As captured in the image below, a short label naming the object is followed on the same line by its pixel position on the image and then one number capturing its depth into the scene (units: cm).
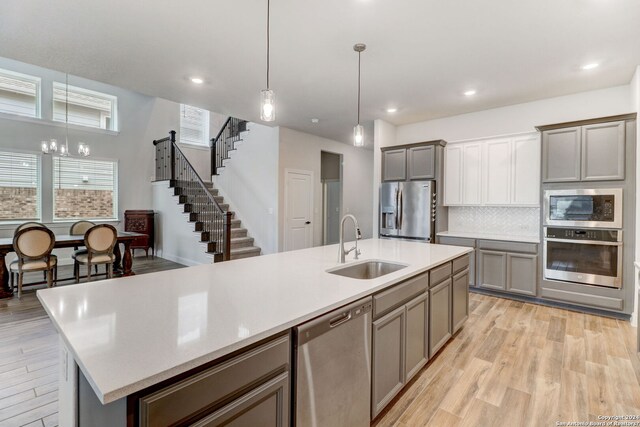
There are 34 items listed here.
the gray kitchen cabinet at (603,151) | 357
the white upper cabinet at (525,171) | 432
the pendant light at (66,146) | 568
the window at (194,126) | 866
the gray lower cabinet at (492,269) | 434
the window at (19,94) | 605
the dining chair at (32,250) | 423
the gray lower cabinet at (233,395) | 92
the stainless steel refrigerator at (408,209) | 493
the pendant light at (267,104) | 230
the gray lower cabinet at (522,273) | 412
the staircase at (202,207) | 597
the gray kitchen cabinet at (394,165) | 533
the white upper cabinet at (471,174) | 482
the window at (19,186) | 599
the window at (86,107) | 664
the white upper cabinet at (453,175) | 502
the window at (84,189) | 665
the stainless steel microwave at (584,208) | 358
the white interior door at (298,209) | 639
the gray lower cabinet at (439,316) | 252
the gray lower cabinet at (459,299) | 295
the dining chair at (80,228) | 558
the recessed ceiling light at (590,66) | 339
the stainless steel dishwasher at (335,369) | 138
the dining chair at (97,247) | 477
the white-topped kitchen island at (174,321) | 91
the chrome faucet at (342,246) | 241
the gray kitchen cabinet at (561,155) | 385
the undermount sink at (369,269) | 243
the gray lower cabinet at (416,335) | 218
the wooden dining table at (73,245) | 428
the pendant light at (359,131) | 306
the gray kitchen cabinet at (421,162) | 504
